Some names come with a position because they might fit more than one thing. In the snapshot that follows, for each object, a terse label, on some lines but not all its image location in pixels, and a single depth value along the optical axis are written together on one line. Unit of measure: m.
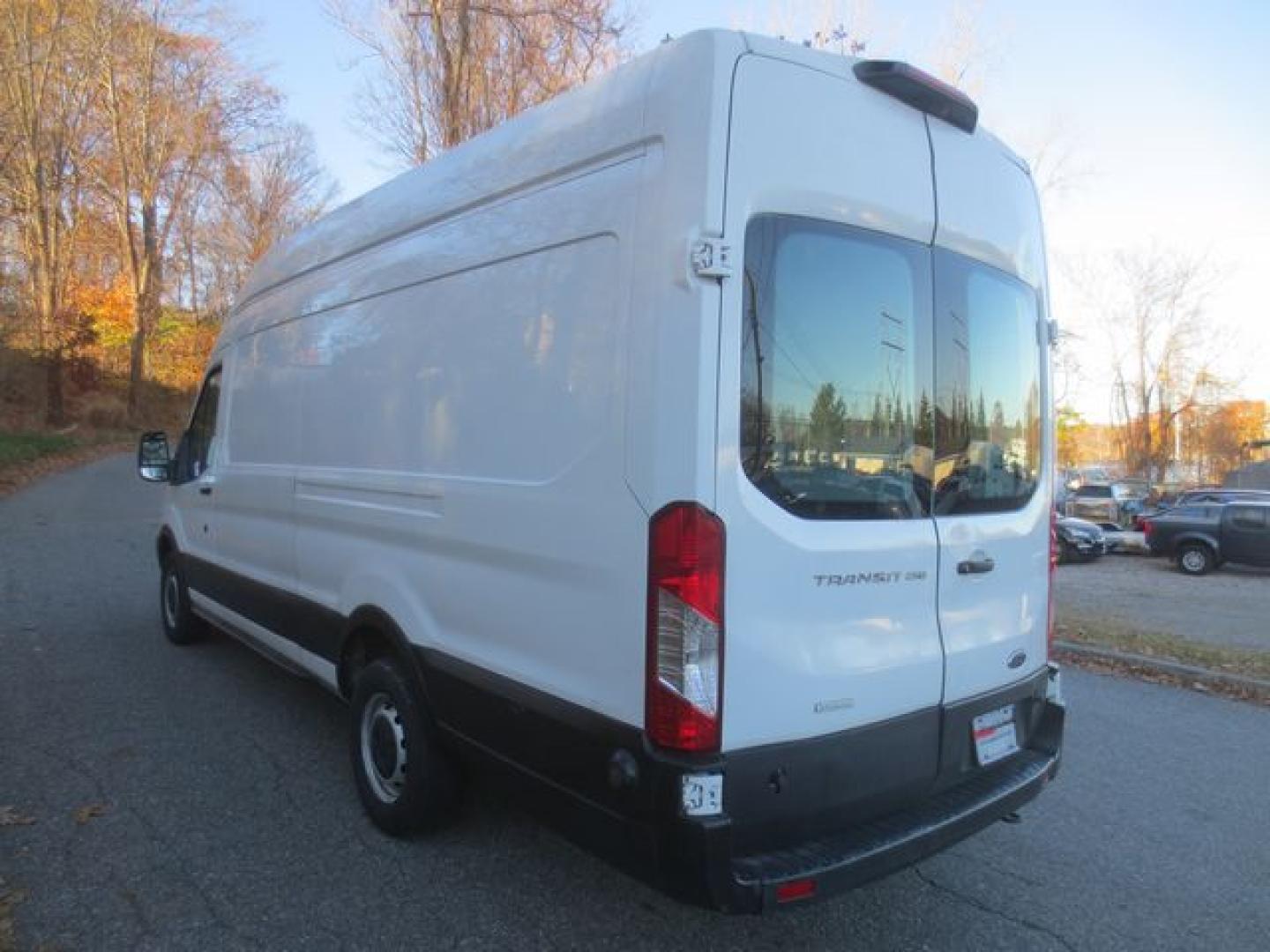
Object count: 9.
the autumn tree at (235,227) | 39.12
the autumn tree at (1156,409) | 47.81
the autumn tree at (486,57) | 13.10
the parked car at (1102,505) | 31.64
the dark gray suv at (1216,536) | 17.70
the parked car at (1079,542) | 19.47
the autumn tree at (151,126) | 27.97
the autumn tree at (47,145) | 22.17
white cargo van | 2.29
